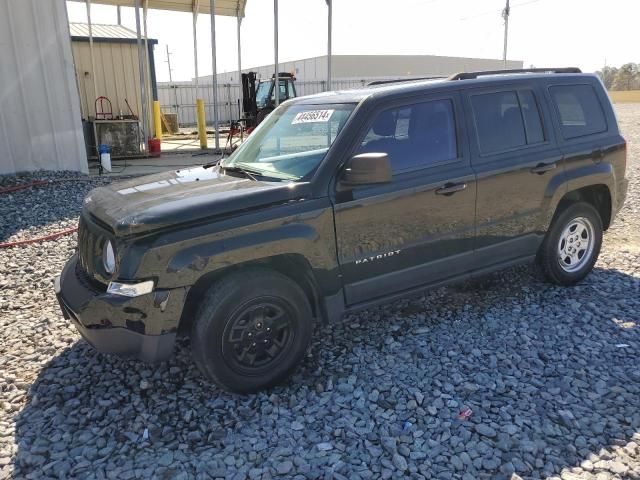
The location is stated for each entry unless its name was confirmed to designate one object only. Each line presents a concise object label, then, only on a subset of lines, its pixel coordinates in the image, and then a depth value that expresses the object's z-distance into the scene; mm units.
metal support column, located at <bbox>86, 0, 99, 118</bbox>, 14258
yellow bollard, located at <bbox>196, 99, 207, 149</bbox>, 17070
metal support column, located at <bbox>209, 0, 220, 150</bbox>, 14500
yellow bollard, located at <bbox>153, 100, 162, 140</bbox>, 16259
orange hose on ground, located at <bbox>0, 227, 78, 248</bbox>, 6195
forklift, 16859
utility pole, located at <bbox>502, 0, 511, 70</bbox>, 34816
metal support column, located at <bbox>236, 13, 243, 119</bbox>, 18719
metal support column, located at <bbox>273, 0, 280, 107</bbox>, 13728
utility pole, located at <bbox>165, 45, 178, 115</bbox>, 32244
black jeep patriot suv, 2926
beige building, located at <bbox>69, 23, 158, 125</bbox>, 14656
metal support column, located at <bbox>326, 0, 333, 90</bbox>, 13772
